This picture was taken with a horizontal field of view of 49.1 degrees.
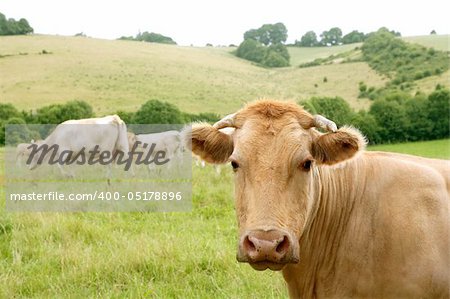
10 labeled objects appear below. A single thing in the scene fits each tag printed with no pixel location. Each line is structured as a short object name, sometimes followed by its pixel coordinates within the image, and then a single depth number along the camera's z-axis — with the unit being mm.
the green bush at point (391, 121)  43125
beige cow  3521
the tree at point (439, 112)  44469
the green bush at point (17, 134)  28200
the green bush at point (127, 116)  41200
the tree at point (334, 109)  41531
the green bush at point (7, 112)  46656
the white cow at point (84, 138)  17828
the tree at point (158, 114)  39969
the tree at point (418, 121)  43938
